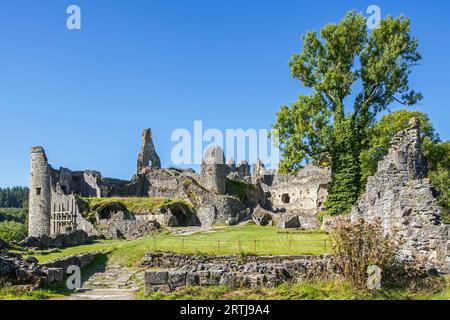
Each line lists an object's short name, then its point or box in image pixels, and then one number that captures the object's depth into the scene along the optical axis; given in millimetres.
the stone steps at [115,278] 16953
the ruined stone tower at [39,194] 45781
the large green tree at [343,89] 35094
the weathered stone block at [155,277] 12938
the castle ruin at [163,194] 42941
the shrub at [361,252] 12328
